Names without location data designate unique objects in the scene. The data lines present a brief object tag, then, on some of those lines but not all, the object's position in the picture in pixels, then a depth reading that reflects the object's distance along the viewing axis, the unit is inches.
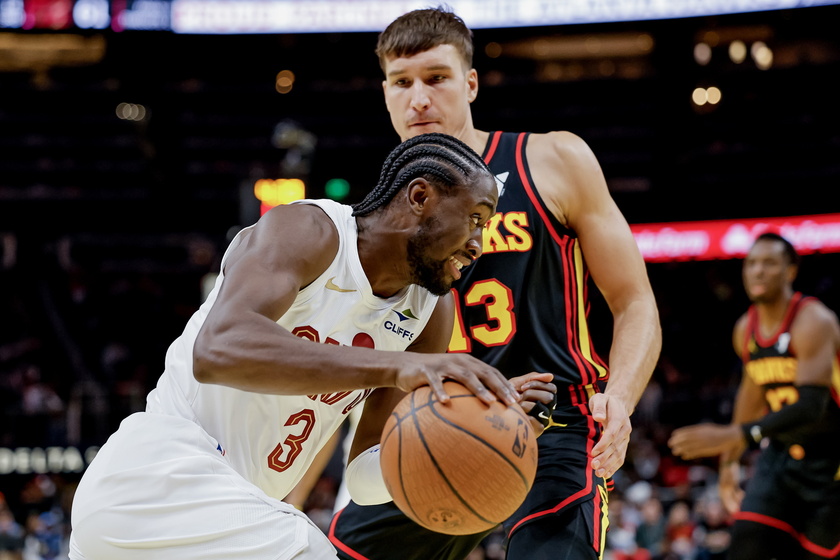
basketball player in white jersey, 93.0
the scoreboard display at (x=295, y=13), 644.7
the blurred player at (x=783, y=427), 222.1
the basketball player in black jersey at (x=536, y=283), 136.0
